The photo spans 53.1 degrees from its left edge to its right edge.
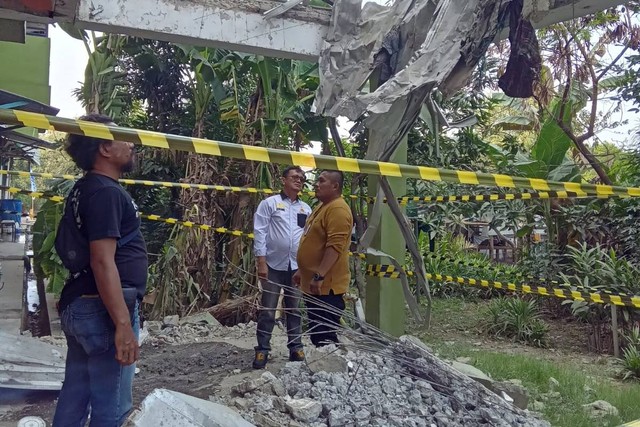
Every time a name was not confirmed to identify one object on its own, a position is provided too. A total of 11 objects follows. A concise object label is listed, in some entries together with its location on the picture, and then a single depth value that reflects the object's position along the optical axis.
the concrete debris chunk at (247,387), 4.01
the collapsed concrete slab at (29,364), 4.03
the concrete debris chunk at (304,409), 3.50
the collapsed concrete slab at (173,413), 2.36
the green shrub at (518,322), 7.41
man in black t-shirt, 2.40
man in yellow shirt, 4.70
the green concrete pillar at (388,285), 5.68
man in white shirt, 5.14
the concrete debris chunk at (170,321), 7.13
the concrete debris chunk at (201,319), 7.23
